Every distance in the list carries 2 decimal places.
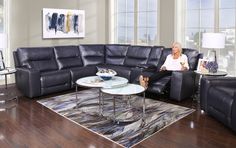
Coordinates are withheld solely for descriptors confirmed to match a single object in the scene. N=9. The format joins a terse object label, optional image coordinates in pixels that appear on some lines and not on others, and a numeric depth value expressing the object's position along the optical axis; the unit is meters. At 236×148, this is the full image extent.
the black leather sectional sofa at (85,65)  4.45
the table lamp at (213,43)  4.24
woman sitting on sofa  4.56
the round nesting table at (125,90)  3.34
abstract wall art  6.23
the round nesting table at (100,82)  3.68
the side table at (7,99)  4.23
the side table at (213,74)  4.21
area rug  3.07
